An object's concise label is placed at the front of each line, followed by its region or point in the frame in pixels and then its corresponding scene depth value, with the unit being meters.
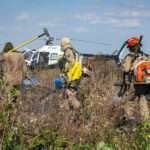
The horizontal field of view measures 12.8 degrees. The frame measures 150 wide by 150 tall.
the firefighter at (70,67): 11.46
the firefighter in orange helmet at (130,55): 11.00
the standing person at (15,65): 12.26
